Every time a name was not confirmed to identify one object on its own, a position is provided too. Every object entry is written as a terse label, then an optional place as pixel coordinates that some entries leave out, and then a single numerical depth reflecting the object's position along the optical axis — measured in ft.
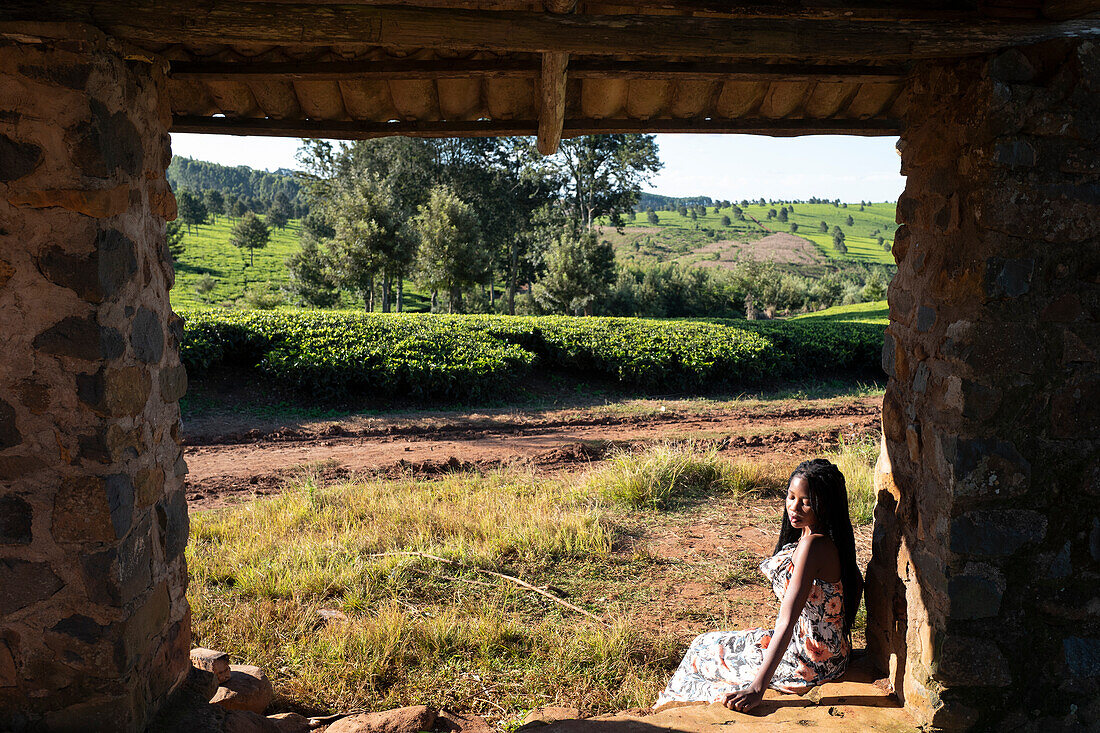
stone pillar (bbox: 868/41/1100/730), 8.33
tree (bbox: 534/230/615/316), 74.69
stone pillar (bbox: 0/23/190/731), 7.48
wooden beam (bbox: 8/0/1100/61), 7.83
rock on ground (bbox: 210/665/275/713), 10.00
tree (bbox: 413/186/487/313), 68.28
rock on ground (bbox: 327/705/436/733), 9.53
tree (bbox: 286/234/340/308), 83.20
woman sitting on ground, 9.84
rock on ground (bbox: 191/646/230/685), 10.55
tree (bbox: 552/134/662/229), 91.15
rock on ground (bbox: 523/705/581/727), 10.36
